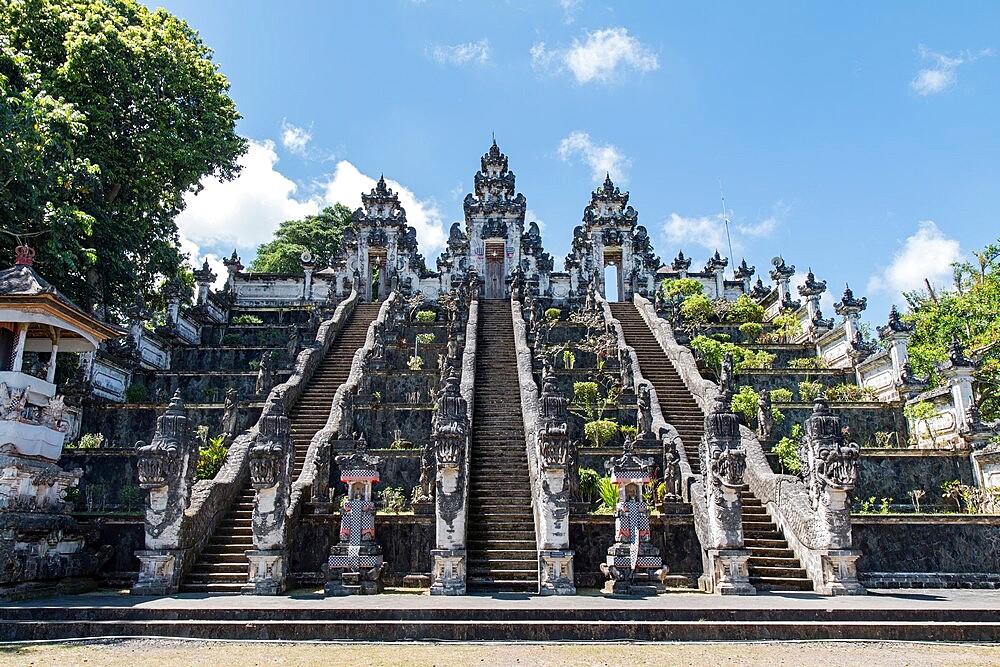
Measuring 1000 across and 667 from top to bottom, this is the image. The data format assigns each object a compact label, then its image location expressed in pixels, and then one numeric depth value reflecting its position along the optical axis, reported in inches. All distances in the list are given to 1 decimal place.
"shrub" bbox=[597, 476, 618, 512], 563.5
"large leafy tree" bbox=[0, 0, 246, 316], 627.8
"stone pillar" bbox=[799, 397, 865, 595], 430.0
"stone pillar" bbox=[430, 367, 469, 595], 426.9
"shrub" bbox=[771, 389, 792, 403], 832.9
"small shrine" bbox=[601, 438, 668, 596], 445.4
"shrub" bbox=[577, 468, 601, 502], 599.8
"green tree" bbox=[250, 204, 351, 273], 2047.2
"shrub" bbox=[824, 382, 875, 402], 849.5
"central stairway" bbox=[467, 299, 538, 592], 468.4
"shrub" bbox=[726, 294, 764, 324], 1266.0
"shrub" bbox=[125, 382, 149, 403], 831.1
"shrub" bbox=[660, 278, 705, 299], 1433.3
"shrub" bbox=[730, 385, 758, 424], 748.0
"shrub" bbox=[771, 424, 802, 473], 639.0
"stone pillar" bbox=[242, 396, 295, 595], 434.9
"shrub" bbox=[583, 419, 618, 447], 690.8
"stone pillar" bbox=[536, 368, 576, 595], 430.0
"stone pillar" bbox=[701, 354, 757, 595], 437.4
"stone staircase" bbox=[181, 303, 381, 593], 464.8
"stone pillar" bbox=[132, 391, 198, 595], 433.7
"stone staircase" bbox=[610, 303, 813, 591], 467.2
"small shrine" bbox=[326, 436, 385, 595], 438.9
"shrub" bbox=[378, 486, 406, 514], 582.0
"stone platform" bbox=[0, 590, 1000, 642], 325.1
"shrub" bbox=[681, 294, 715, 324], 1270.9
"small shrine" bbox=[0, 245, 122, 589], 429.1
